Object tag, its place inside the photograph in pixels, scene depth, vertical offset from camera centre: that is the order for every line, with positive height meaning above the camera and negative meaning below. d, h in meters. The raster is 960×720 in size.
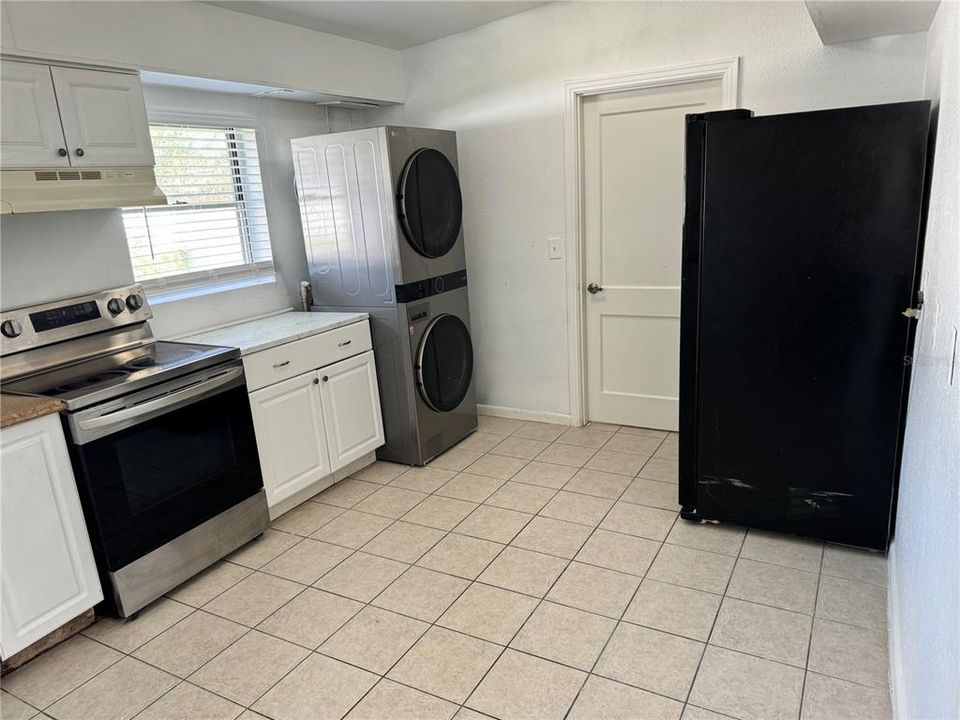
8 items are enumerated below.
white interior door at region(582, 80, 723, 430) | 3.34 -0.24
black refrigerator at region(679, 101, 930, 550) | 2.14 -0.42
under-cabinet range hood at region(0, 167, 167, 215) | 2.11 +0.18
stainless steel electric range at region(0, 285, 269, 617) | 2.16 -0.71
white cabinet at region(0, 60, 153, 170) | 2.11 +0.42
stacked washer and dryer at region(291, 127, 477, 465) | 3.17 -0.19
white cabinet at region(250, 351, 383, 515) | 2.83 -0.95
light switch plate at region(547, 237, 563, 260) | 3.67 -0.23
